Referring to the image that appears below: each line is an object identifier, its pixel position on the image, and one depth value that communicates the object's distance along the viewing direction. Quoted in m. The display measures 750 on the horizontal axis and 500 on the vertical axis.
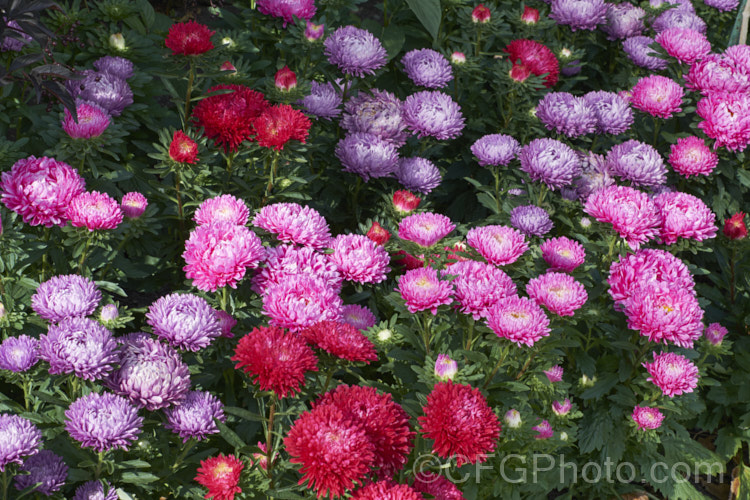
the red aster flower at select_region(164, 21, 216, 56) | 2.39
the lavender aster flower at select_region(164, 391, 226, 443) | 1.72
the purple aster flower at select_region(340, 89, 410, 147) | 2.92
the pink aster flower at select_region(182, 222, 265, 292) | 1.88
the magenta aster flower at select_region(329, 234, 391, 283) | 2.12
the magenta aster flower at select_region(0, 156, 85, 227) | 1.99
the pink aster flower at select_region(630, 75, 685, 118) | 3.08
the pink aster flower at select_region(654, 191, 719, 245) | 2.49
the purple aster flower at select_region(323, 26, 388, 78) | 2.91
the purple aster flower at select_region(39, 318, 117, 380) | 1.64
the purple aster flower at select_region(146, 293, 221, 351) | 1.79
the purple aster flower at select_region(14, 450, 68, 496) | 1.62
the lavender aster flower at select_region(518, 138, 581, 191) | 2.69
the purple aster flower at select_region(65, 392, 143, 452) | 1.56
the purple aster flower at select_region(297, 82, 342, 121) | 2.84
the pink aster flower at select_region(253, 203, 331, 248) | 2.15
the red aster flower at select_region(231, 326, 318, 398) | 1.43
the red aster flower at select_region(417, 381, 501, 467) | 1.47
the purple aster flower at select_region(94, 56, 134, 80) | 2.67
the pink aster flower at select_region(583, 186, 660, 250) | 2.36
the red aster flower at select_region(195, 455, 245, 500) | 1.58
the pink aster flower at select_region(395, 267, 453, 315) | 1.87
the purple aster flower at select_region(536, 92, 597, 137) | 2.96
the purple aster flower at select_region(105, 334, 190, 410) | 1.67
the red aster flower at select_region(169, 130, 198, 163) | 2.28
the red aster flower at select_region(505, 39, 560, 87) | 3.18
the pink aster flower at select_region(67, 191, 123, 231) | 1.96
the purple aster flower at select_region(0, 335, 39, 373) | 1.73
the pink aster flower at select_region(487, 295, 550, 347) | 1.79
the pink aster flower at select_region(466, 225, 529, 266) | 2.14
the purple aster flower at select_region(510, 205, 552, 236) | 2.60
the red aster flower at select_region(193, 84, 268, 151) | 2.37
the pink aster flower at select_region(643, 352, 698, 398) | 2.21
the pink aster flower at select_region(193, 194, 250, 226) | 2.12
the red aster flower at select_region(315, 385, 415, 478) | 1.42
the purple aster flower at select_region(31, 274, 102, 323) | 1.81
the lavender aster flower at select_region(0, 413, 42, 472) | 1.49
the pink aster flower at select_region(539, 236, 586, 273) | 2.29
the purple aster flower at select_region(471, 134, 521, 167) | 2.85
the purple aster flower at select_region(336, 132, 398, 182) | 2.78
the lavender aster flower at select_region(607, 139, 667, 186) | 2.86
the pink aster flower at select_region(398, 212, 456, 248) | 2.20
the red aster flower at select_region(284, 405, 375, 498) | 1.32
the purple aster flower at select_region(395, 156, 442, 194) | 2.90
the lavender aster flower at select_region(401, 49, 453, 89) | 3.12
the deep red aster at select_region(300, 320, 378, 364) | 1.55
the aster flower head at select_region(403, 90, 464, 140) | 2.95
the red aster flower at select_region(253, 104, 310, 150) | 2.29
